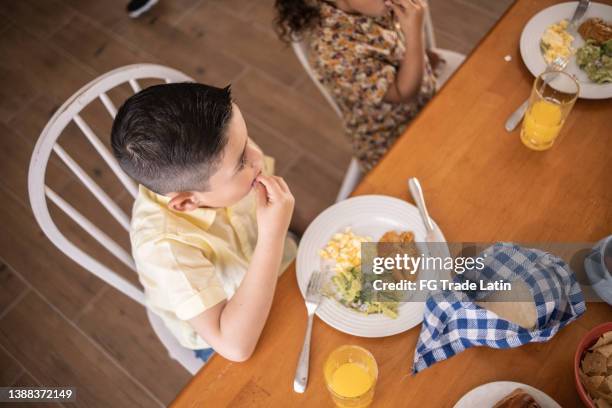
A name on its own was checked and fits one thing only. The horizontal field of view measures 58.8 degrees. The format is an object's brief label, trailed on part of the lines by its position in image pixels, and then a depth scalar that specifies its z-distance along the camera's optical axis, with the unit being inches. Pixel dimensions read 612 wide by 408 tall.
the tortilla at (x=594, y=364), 31.3
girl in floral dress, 52.4
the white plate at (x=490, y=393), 33.3
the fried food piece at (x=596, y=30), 45.9
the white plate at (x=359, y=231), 36.8
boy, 34.1
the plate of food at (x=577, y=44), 44.7
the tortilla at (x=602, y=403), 30.5
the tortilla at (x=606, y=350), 31.2
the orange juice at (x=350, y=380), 33.3
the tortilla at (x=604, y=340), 31.6
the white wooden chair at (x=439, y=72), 64.9
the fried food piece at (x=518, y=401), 31.6
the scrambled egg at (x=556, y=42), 46.8
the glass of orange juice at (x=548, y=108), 41.4
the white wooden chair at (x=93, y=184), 41.4
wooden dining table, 34.8
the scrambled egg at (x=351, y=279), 37.4
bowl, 31.0
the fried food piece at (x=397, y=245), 39.6
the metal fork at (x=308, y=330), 34.7
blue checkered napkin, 33.3
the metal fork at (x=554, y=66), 44.0
